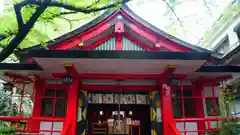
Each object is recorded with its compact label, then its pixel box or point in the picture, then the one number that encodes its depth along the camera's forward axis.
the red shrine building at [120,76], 4.92
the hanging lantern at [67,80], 5.53
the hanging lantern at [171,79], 5.54
